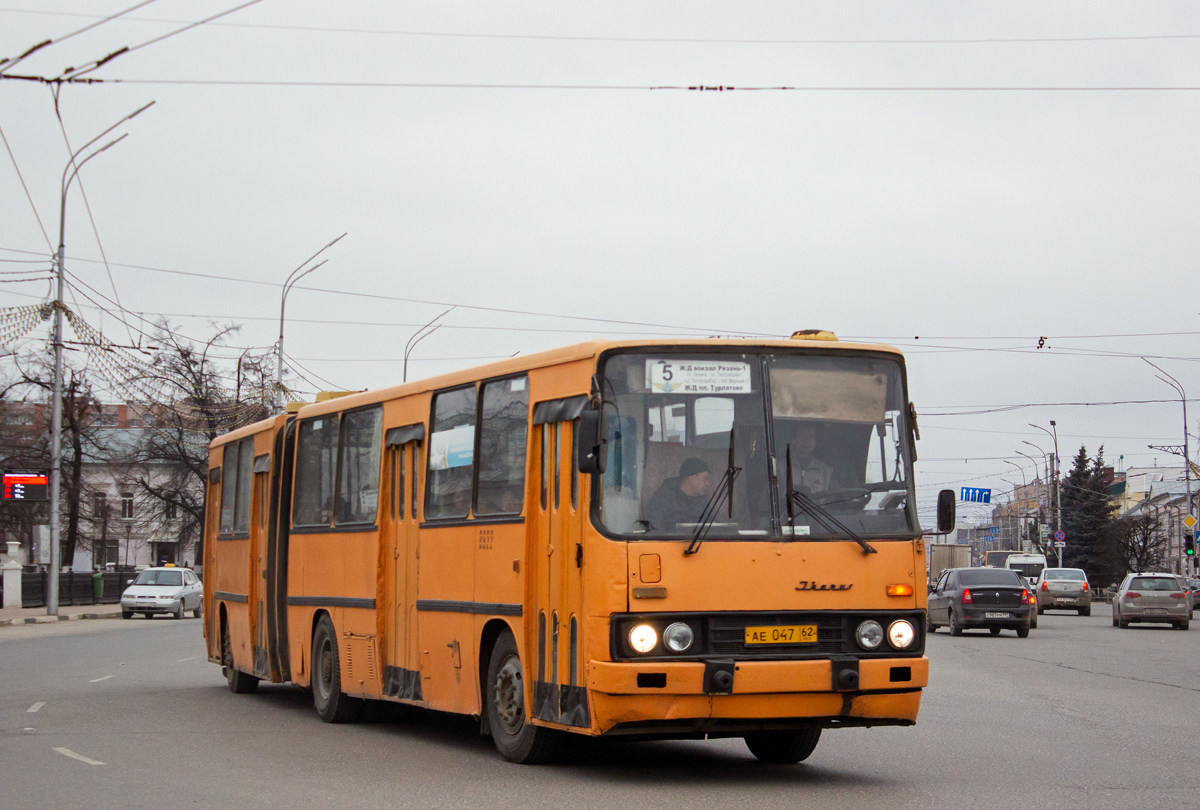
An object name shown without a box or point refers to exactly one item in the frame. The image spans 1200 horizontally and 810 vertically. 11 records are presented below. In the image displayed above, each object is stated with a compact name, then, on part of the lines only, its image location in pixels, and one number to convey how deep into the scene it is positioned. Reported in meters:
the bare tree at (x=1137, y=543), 91.12
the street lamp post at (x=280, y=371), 44.69
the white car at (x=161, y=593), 46.31
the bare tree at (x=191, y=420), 48.38
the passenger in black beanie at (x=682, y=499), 9.59
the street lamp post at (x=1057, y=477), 80.06
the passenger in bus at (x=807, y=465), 9.82
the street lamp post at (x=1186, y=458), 54.52
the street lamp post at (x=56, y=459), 41.89
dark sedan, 34.06
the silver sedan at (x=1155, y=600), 39.34
